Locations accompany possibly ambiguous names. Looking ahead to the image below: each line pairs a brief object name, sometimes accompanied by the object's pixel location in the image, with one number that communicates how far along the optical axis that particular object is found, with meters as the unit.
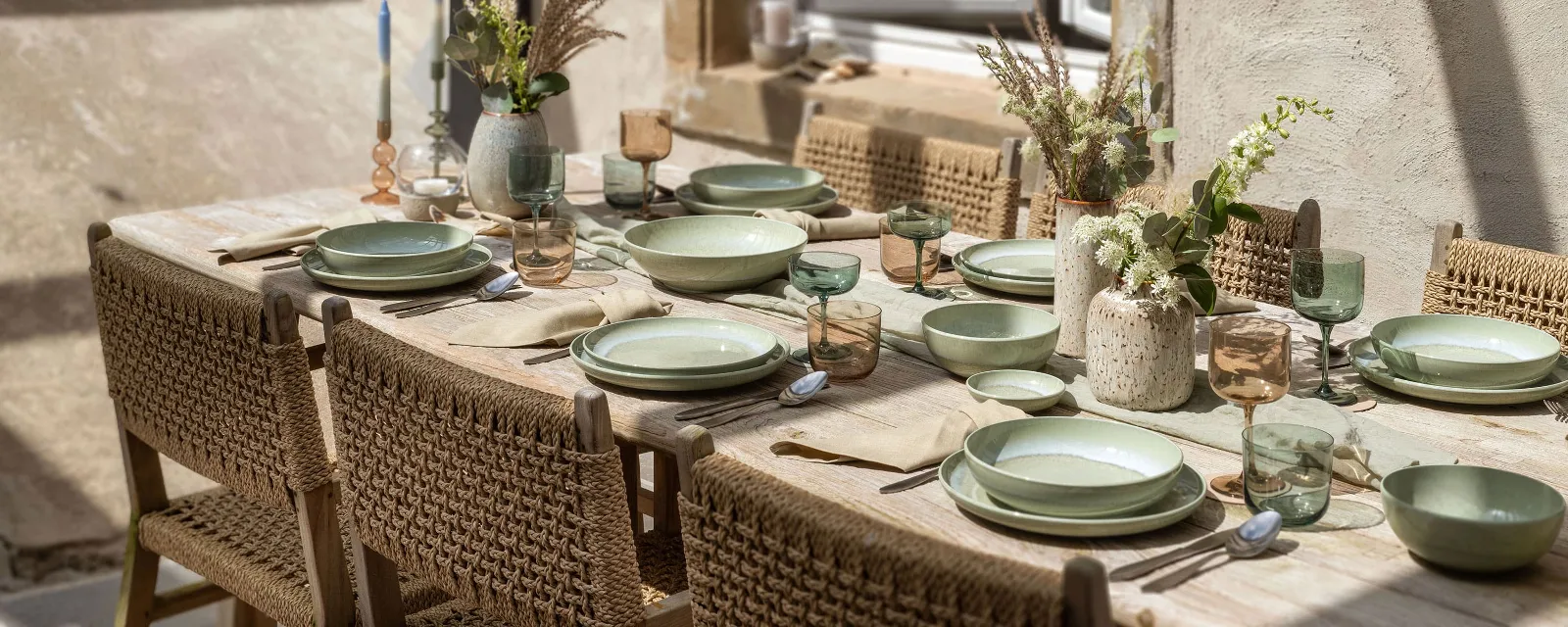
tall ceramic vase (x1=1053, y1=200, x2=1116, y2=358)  1.93
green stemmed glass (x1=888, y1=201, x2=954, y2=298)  2.25
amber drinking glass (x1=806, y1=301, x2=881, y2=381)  1.85
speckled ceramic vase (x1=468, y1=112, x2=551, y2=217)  2.67
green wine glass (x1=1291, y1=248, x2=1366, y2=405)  1.80
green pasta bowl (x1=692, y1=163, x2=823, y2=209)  2.75
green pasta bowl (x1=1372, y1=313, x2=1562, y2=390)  1.76
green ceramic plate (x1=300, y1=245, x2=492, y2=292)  2.24
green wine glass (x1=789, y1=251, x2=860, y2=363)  1.99
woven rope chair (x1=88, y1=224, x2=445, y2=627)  1.88
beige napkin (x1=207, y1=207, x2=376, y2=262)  2.44
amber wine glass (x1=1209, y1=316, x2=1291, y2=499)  1.59
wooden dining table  1.28
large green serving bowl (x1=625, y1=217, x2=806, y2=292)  2.25
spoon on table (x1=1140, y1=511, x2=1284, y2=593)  1.38
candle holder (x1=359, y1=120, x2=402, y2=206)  2.89
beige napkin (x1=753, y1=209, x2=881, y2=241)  2.58
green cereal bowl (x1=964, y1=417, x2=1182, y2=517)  1.42
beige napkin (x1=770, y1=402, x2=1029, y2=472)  1.59
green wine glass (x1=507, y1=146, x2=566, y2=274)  2.50
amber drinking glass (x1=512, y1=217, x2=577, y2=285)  2.30
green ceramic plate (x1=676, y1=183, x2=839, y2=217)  2.70
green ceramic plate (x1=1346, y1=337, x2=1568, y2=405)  1.75
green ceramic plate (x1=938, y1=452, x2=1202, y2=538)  1.41
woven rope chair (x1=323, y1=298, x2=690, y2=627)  1.49
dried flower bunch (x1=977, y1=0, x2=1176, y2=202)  1.81
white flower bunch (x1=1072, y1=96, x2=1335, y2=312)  1.68
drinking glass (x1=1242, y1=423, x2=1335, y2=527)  1.44
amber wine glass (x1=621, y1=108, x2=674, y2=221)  2.69
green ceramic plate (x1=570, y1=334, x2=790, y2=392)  1.79
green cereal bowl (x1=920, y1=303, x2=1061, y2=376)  1.86
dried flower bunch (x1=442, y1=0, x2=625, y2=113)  2.61
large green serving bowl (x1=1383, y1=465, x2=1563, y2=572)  1.30
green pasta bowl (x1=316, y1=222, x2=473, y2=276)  2.30
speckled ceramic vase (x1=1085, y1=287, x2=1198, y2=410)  1.73
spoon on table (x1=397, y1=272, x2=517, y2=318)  2.25
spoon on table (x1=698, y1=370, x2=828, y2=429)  1.78
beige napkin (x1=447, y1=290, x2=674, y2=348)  2.01
